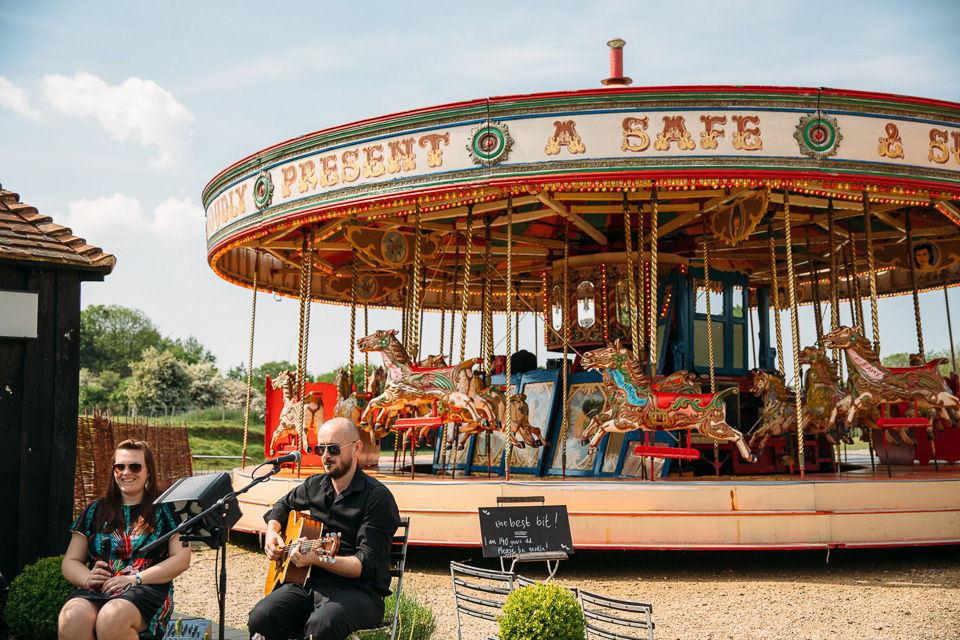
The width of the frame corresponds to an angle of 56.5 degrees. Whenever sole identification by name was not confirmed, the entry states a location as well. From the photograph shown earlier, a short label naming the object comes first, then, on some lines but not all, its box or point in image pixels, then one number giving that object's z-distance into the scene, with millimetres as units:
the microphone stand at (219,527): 4234
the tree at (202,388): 50500
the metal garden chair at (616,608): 5117
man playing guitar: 4779
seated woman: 4738
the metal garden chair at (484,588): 5820
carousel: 9977
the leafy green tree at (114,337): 70375
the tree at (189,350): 68438
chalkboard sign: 7000
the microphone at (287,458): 4453
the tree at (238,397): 50950
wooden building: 6570
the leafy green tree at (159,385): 48281
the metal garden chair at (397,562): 5213
